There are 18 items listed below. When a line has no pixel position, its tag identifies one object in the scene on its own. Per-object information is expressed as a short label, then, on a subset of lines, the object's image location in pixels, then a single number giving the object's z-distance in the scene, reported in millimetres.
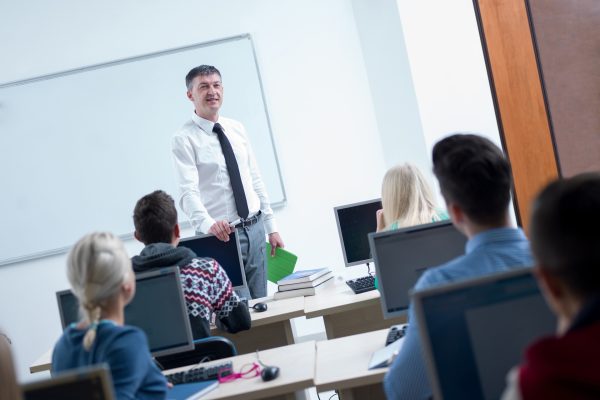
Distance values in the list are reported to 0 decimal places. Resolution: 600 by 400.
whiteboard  5438
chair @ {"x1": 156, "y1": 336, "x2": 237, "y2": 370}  2885
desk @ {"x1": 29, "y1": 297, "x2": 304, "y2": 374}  3459
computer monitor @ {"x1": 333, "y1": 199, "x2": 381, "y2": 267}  3740
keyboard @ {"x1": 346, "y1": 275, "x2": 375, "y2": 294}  3487
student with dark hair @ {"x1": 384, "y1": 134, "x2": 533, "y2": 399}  1768
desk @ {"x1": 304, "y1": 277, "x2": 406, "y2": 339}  3336
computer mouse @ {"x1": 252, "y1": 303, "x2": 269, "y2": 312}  3512
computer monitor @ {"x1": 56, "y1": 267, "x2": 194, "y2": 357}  2748
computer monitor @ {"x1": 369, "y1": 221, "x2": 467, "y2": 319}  2592
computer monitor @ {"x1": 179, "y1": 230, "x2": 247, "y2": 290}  3650
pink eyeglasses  2463
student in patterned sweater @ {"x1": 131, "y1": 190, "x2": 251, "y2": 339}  3021
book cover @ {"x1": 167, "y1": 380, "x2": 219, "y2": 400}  2344
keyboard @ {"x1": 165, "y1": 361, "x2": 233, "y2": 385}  2537
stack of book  3756
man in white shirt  4215
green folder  3992
